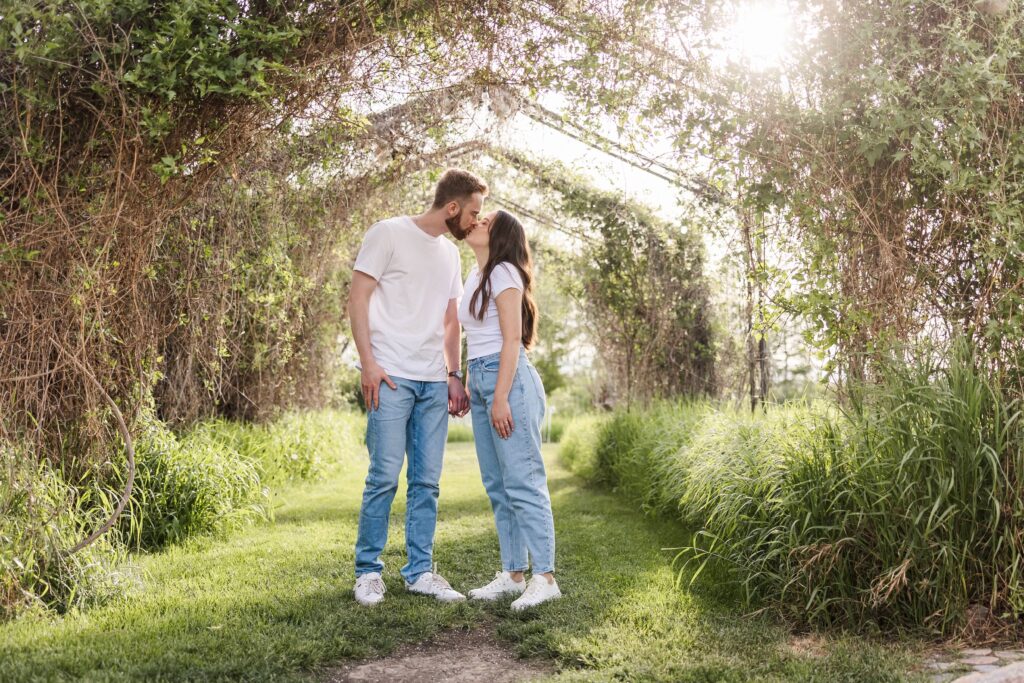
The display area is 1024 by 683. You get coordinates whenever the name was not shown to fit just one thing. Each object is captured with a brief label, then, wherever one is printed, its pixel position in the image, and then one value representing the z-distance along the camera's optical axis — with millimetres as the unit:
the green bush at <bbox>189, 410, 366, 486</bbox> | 6391
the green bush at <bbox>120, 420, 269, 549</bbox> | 4484
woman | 3209
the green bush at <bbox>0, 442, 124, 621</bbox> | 2973
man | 3275
